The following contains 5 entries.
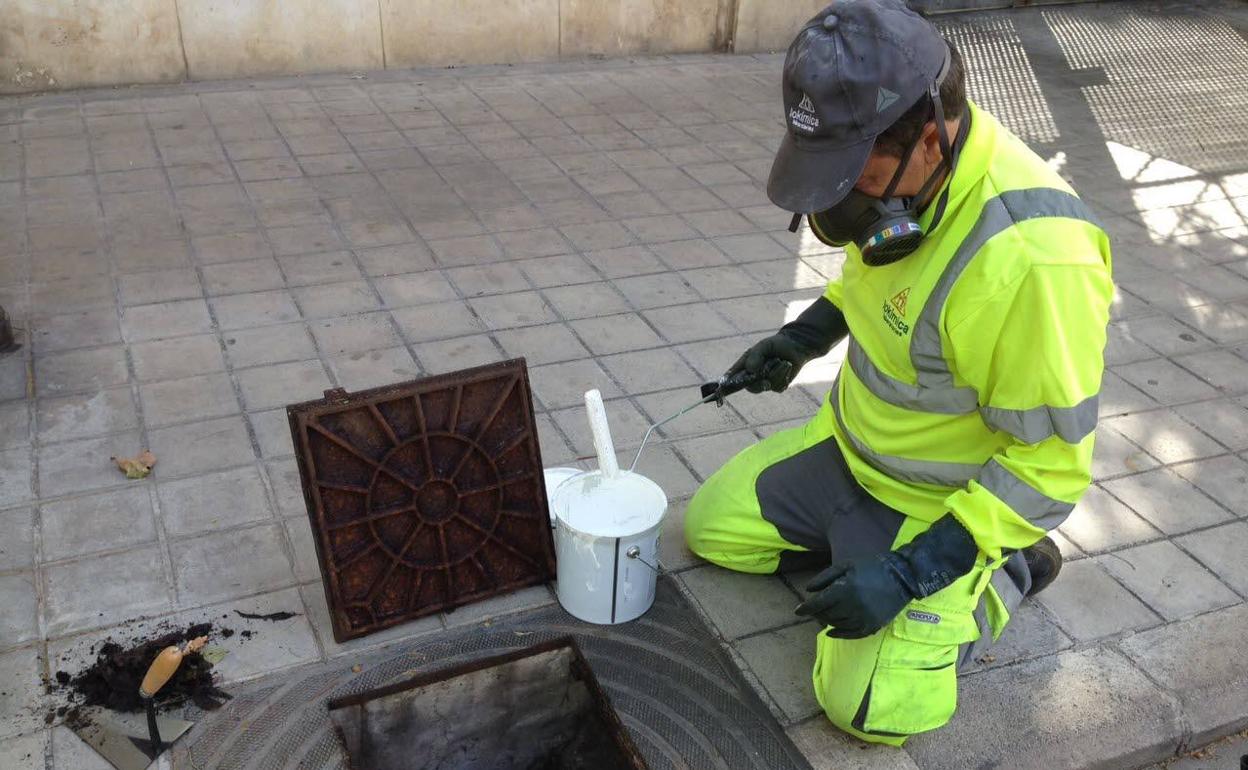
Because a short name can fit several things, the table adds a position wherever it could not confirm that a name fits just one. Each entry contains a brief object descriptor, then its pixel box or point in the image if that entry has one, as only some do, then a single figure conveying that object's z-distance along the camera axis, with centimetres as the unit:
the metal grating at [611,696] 275
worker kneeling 244
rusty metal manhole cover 297
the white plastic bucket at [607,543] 304
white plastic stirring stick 307
